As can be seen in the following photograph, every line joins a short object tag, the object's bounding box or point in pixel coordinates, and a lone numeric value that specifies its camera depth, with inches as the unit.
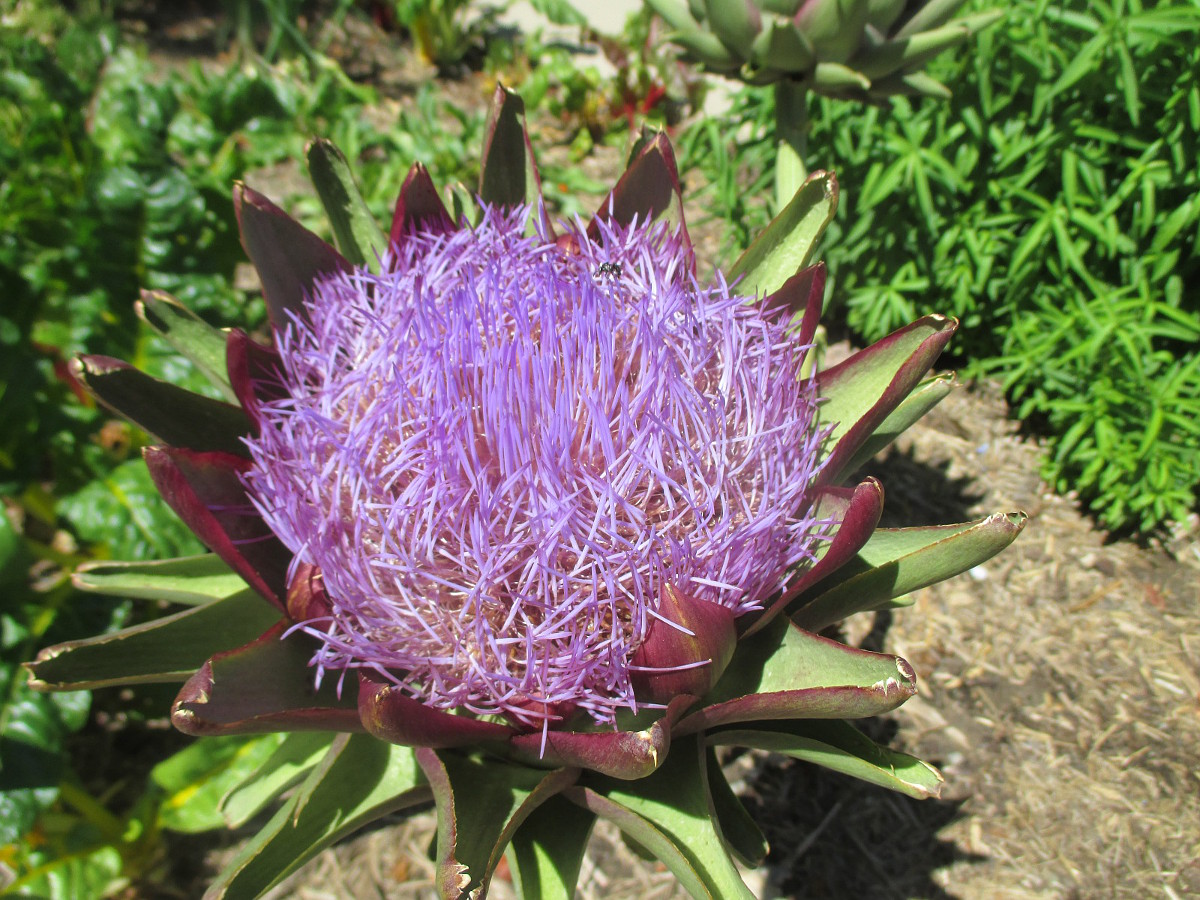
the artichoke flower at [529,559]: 11.0
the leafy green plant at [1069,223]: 20.3
